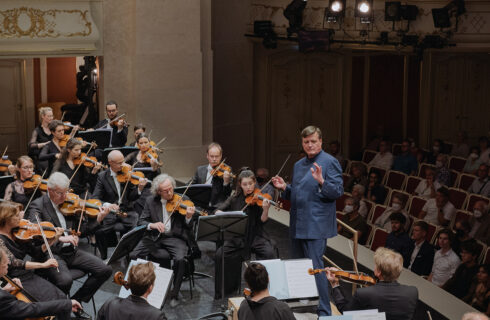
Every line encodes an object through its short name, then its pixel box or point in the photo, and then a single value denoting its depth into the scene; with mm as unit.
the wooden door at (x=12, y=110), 12180
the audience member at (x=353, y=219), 8797
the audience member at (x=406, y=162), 11289
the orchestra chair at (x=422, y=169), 10950
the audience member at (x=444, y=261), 7320
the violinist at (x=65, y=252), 5500
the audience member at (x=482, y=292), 6664
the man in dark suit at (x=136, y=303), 4105
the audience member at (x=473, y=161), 10773
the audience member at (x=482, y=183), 9523
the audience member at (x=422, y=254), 7597
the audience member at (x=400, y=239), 7809
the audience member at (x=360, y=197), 9453
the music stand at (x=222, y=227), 5707
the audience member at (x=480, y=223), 8383
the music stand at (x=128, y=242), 5289
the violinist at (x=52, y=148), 7883
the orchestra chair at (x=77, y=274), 5551
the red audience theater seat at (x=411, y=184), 10375
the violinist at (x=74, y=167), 7250
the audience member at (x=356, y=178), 10477
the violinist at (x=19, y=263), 4965
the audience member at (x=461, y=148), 12109
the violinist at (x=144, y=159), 7695
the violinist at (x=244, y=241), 6092
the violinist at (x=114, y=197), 6852
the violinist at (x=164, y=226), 6090
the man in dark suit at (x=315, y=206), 5121
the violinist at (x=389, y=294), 4387
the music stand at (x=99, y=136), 8234
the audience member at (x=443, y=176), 10320
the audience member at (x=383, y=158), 11492
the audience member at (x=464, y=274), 7145
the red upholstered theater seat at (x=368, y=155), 12221
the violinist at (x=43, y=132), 8281
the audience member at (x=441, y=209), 8852
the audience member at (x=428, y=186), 9703
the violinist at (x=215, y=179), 7062
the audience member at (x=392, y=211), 8760
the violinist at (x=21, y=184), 6773
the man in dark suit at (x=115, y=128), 9016
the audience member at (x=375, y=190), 10039
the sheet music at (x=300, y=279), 4984
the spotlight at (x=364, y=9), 11607
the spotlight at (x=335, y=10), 11758
